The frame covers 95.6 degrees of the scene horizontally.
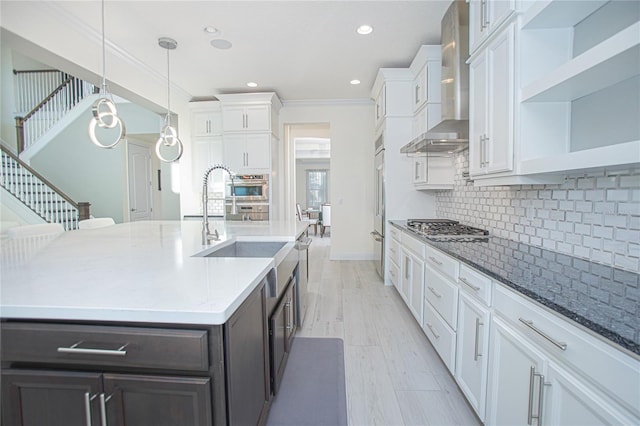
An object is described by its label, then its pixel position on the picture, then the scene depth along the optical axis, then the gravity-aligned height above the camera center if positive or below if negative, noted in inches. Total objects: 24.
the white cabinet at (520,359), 30.2 -22.9
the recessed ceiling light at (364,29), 120.0 +71.4
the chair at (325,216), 352.9 -20.5
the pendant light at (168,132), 132.0 +32.5
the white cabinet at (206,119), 204.5 +57.4
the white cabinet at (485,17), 63.6 +43.5
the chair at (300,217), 327.6 -20.0
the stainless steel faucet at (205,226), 74.7 -6.8
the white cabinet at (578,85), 42.9 +20.2
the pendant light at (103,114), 97.9 +30.0
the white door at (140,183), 264.2 +16.6
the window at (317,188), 480.1 +19.1
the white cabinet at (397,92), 150.5 +56.0
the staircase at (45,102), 212.1 +84.0
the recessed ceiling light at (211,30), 121.3 +72.3
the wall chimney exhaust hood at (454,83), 92.7 +38.2
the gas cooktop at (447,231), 87.1 -11.0
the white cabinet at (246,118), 190.4 +54.0
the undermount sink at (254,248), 89.6 -15.0
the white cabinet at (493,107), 64.3 +22.3
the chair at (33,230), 113.8 -11.6
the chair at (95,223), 122.0 -9.7
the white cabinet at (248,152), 192.7 +32.3
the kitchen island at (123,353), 33.2 -17.8
